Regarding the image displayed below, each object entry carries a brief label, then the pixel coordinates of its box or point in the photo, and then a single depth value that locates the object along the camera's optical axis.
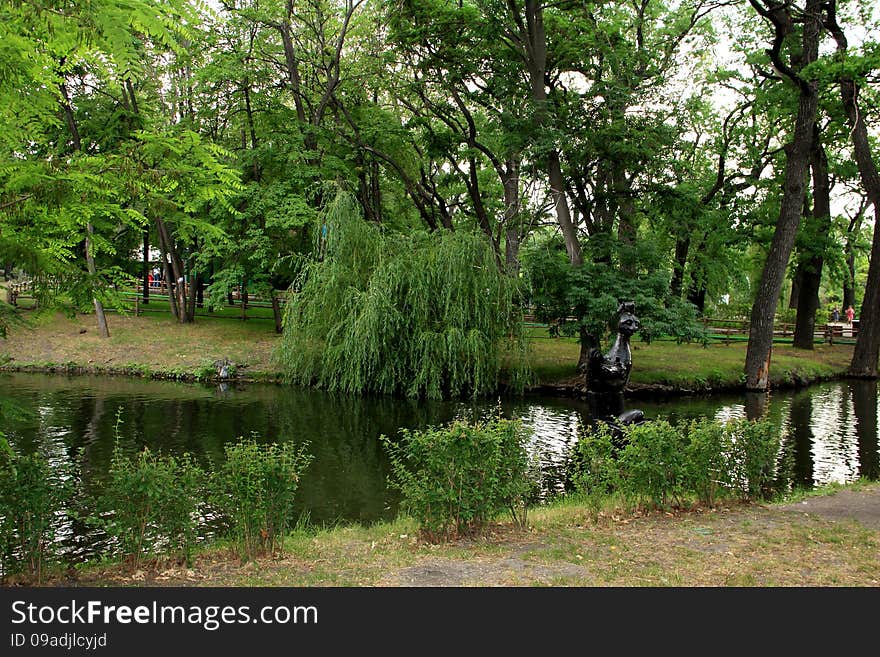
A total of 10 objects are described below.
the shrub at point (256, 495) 6.21
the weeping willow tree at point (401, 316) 18.59
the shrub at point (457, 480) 6.76
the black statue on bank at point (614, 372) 10.91
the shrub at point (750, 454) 8.34
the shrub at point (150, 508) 5.75
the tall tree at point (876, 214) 21.77
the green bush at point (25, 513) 5.34
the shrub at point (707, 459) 8.03
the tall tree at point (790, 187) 19.77
